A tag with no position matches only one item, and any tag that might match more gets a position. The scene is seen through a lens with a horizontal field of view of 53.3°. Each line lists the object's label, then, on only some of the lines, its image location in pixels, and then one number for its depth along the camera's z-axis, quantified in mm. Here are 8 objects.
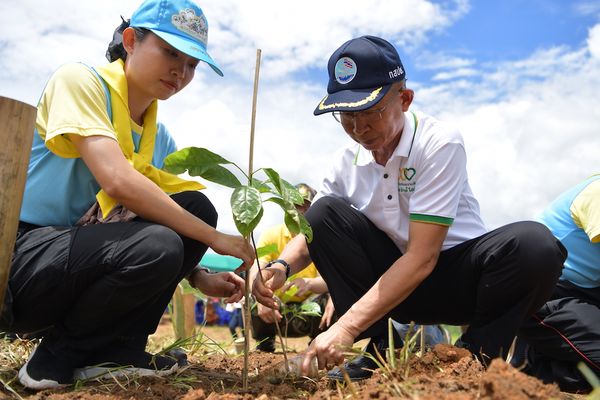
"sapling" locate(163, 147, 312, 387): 1887
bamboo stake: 1917
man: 2094
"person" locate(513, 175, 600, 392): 2551
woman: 1954
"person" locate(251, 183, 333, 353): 3546
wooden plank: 1854
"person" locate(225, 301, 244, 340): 7762
